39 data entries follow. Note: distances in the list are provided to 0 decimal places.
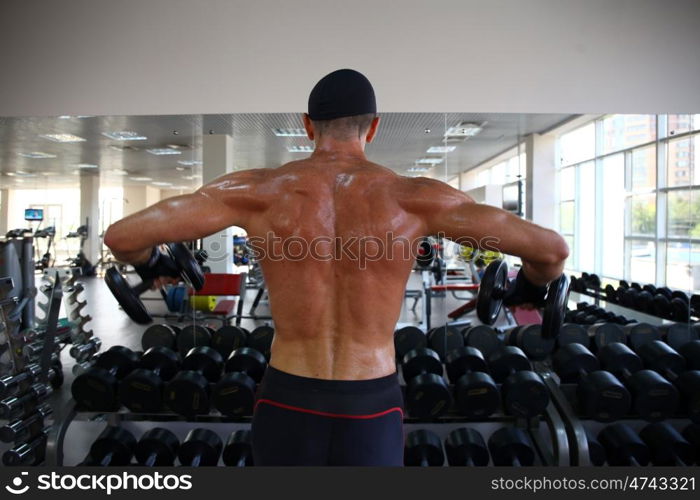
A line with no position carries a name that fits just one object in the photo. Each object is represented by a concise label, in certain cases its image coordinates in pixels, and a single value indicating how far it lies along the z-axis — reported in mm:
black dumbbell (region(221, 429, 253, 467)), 2133
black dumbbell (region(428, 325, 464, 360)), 2613
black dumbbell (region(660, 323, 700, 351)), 2791
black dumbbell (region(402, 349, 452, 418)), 2064
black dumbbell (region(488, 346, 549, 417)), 2045
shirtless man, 972
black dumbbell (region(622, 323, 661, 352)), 2746
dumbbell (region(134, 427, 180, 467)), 2131
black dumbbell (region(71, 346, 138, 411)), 2137
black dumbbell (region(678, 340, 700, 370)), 2373
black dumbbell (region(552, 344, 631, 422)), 2021
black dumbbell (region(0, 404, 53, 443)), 2018
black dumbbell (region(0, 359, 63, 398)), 2084
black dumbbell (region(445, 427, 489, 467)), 2086
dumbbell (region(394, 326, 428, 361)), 2604
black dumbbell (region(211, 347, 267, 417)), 2076
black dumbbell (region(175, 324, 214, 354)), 2729
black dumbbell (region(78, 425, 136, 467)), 2115
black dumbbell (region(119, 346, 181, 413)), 2141
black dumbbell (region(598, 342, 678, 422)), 2051
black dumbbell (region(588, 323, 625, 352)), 2695
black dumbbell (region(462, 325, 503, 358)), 2674
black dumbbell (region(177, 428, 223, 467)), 2105
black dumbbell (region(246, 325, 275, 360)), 2629
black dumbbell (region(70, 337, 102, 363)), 2795
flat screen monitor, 6430
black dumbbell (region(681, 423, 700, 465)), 2062
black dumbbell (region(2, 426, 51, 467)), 1993
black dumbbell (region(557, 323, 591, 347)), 2674
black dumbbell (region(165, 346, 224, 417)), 2115
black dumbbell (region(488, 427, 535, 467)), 2084
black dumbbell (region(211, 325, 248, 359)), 2711
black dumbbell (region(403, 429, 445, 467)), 2074
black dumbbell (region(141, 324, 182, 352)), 2799
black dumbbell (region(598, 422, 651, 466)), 2086
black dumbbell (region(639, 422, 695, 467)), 2057
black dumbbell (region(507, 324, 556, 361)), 2598
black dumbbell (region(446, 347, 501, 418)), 2086
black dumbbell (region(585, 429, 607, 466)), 2145
